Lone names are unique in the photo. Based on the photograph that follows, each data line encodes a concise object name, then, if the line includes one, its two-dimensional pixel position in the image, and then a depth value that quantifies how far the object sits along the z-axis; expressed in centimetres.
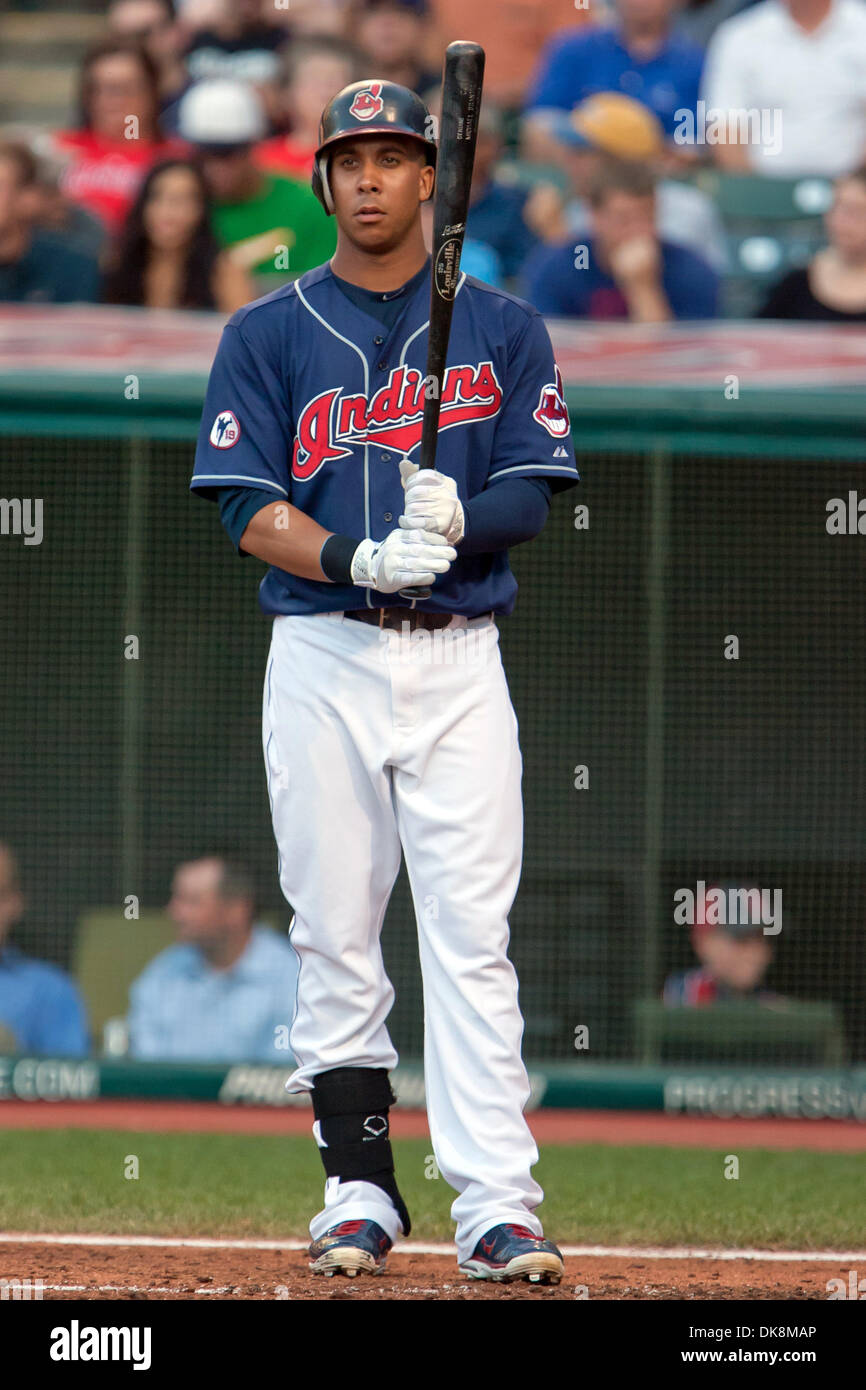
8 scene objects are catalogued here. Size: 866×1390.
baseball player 585
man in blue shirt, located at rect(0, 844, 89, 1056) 1245
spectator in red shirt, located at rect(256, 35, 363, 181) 1489
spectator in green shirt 1369
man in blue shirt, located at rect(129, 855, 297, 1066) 1244
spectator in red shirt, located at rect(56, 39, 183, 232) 1481
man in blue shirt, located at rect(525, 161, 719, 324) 1352
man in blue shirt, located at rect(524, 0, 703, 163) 1573
